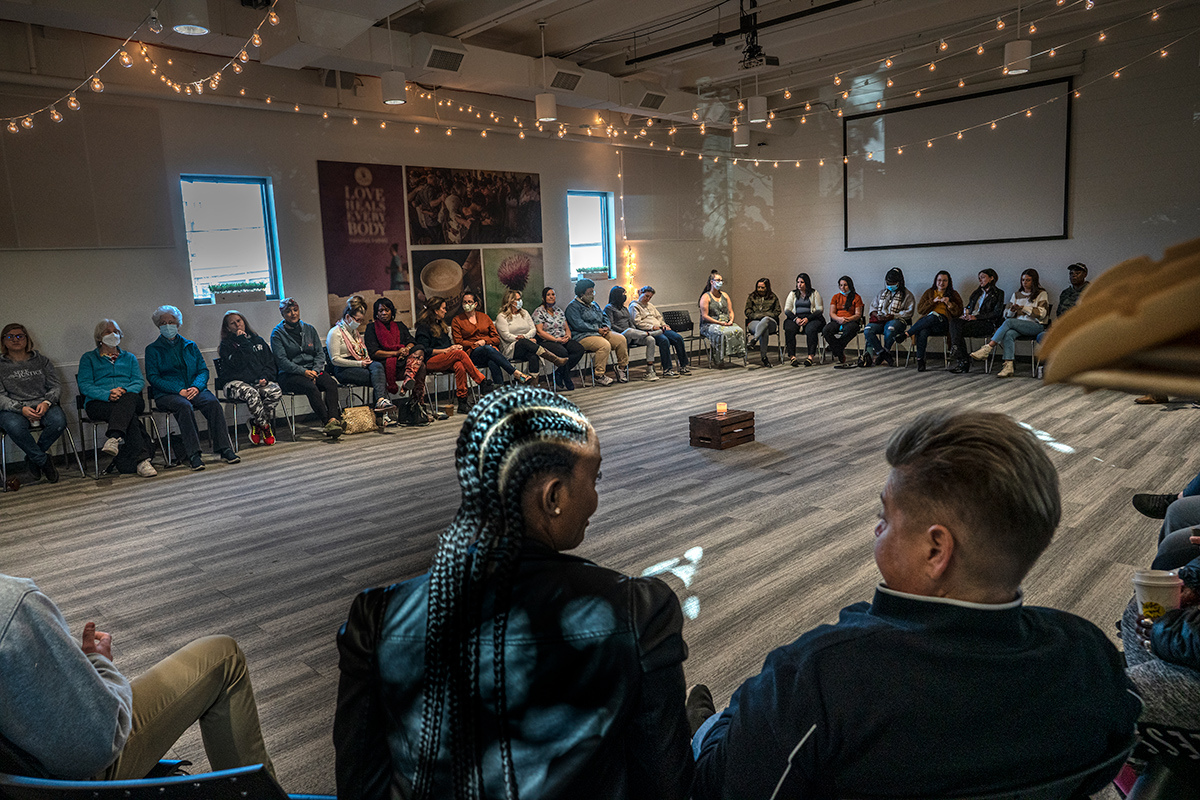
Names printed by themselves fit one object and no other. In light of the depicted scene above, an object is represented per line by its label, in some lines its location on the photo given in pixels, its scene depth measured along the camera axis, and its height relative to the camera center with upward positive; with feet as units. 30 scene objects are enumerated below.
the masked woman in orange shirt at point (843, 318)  34.99 -2.04
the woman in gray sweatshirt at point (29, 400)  19.57 -2.35
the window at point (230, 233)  25.02 +2.10
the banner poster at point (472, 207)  29.86 +3.17
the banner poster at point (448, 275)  30.01 +0.55
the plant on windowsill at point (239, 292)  25.49 +0.19
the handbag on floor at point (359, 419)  24.82 -3.93
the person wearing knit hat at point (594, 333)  32.19 -2.05
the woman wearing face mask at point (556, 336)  31.27 -2.03
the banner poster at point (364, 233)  27.61 +2.11
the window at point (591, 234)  36.14 +2.25
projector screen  31.68 +4.09
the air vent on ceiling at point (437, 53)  25.94 +7.75
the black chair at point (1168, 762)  4.74 -3.02
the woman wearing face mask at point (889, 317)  33.78 -1.99
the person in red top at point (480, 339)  28.91 -1.90
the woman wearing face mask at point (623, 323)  34.12 -1.80
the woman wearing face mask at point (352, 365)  25.62 -2.30
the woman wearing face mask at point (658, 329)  34.30 -2.12
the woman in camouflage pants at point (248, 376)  23.17 -2.33
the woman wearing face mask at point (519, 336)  30.01 -1.89
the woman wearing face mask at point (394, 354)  26.09 -2.09
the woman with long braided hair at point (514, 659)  3.45 -1.64
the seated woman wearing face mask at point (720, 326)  36.32 -2.21
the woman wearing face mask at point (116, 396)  20.34 -2.41
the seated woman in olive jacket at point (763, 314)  36.60 -1.78
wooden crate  19.61 -3.78
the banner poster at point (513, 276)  32.09 +0.43
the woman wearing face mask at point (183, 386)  21.15 -2.36
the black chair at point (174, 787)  3.98 -2.43
